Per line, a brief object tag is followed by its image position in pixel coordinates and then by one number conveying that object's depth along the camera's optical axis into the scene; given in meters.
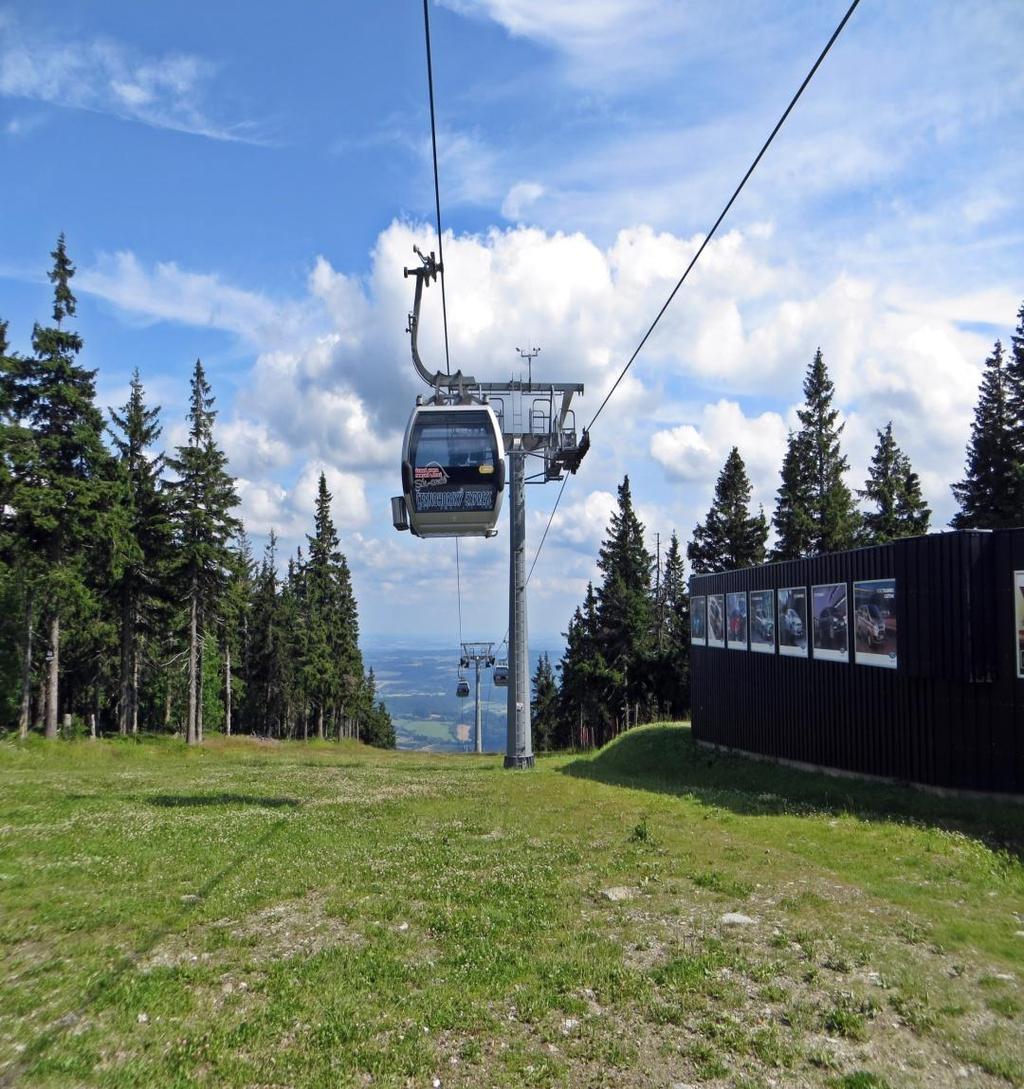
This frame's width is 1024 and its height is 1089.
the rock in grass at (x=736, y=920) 8.48
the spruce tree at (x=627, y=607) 63.06
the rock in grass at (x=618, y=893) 9.55
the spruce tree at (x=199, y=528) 43.78
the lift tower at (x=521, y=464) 26.52
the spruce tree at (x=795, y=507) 51.78
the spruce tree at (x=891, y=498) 51.88
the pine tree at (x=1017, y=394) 42.81
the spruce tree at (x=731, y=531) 58.75
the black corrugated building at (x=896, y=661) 15.15
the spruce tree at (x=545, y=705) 91.69
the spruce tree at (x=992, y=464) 42.31
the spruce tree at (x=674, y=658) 63.59
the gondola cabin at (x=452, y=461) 18.73
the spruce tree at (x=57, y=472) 33.25
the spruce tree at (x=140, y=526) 43.47
